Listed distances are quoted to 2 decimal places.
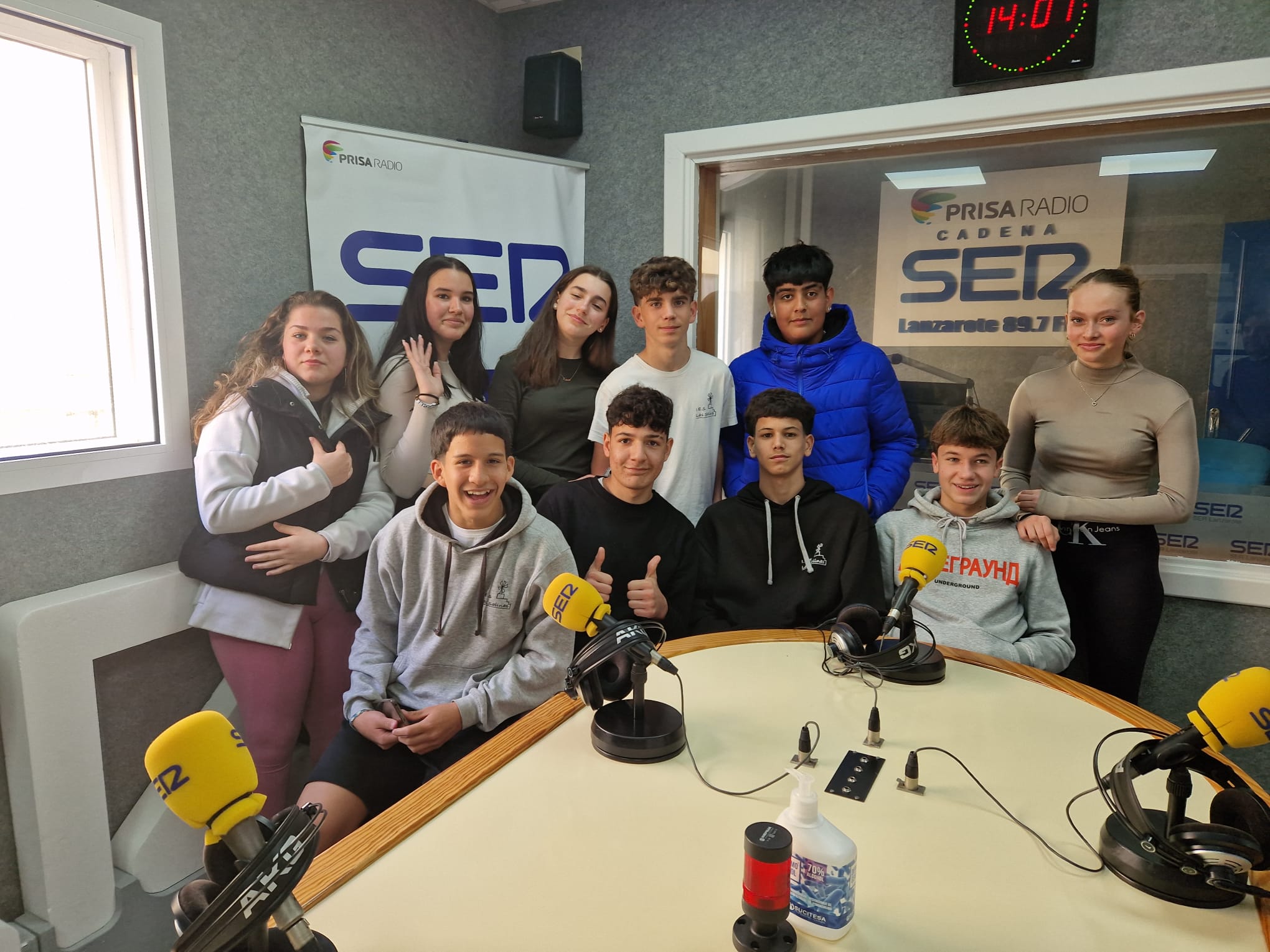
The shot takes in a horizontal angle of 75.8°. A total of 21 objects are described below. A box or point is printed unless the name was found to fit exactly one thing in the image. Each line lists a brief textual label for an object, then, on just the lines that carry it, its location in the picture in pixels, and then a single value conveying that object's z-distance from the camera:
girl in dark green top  2.43
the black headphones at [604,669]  1.15
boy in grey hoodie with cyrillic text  1.79
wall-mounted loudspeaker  2.86
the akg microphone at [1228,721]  0.85
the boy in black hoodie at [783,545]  1.96
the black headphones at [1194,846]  0.85
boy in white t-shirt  2.28
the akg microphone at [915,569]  1.34
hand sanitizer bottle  0.81
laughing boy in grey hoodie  1.66
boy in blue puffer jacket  2.29
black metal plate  1.08
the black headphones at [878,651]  1.41
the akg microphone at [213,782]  0.65
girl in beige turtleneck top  2.03
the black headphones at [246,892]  0.65
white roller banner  2.25
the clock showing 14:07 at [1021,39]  2.26
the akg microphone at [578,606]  1.20
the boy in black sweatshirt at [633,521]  1.97
